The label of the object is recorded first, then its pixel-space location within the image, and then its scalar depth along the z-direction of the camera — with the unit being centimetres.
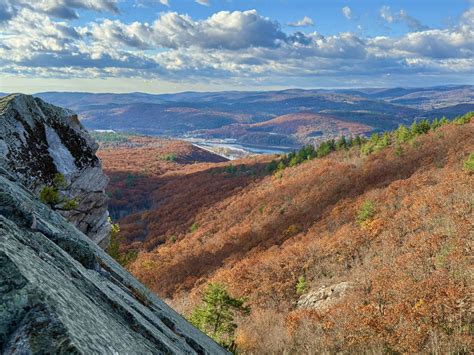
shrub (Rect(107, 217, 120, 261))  3862
